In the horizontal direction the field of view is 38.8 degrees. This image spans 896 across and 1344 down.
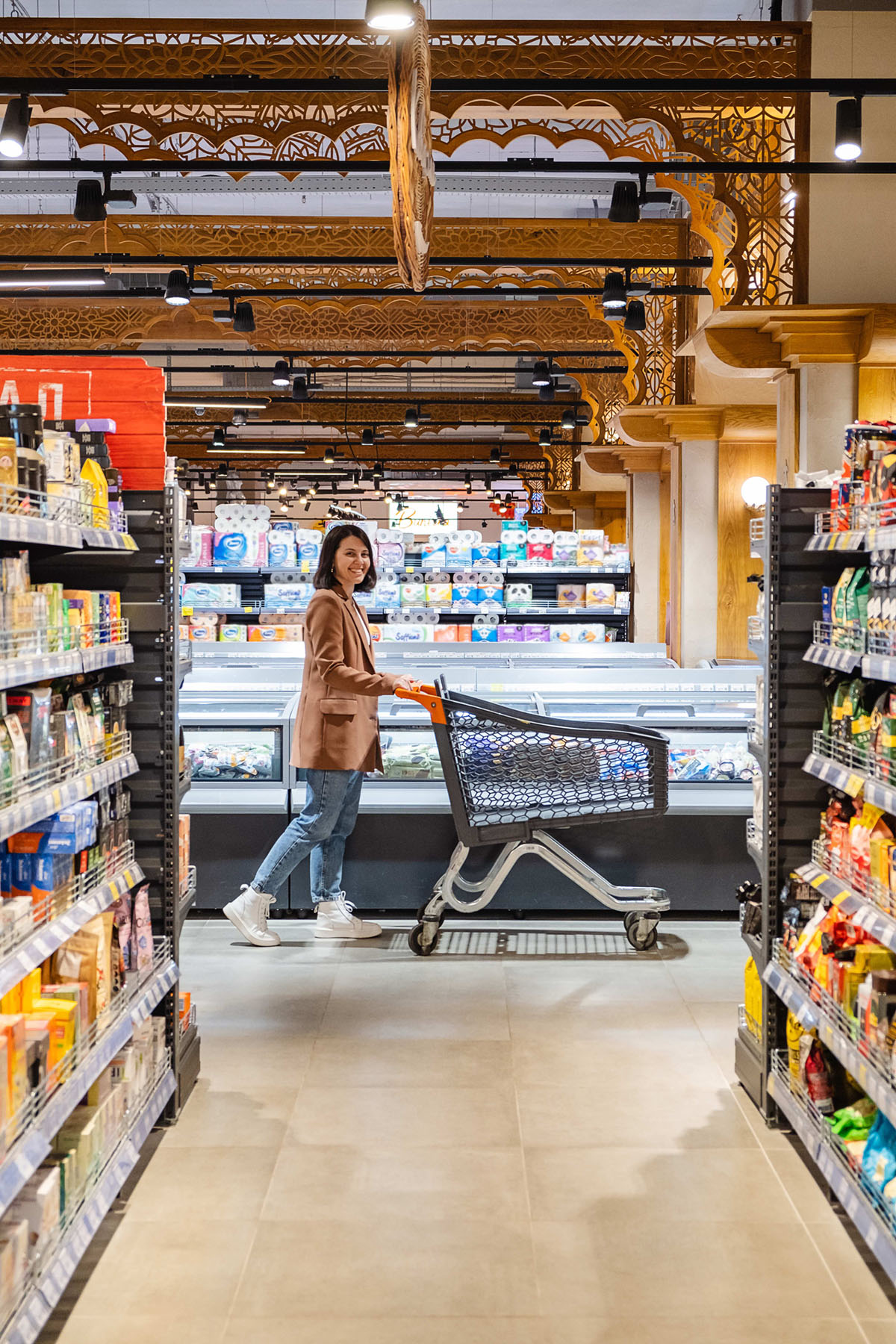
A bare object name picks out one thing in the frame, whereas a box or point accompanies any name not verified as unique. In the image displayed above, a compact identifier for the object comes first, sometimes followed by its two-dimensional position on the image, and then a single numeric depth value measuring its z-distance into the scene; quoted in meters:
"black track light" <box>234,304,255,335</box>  10.68
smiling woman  5.50
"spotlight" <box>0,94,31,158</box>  6.31
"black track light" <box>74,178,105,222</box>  7.99
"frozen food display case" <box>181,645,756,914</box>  6.08
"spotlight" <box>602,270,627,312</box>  9.15
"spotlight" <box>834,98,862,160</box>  5.96
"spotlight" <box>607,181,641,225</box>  7.55
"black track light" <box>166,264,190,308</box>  9.34
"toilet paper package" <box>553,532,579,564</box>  12.52
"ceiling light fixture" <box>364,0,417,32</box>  3.64
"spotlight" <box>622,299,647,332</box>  10.57
